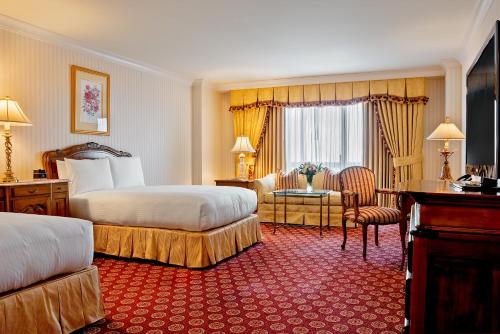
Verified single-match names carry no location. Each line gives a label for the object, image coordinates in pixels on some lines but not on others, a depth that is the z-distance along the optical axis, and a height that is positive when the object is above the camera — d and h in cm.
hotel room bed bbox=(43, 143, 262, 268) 400 -60
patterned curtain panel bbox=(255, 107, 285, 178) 774 +34
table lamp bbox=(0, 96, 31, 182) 395 +43
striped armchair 434 -47
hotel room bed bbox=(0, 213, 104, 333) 209 -64
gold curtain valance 676 +128
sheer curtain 724 +52
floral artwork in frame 512 +83
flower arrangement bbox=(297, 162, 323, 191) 609 -11
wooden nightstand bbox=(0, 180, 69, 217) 375 -33
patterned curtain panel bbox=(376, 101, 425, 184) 676 +45
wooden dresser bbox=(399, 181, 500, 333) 159 -41
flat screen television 295 +46
